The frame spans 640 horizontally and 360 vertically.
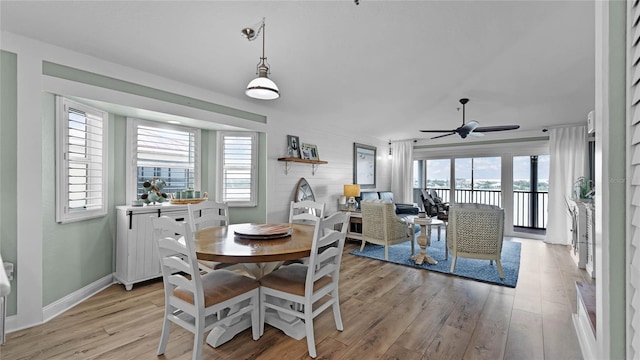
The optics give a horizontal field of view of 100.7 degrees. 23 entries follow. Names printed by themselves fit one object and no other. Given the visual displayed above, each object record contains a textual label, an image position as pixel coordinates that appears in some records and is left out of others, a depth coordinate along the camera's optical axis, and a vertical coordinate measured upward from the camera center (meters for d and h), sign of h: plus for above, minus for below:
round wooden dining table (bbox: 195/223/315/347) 1.67 -0.47
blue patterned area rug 3.36 -1.21
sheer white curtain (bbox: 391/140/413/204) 7.24 +0.26
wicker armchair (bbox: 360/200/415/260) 4.05 -0.71
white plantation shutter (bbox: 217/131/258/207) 4.00 +0.18
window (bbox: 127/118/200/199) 3.25 +0.32
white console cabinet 2.90 -0.74
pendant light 2.04 +0.74
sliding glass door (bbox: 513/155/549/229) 5.94 -0.23
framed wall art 6.31 +0.37
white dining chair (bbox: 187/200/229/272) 2.31 -0.40
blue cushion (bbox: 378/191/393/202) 6.69 -0.37
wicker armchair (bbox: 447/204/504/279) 3.30 -0.65
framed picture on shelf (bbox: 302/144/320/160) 4.87 +0.53
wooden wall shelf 4.40 +0.32
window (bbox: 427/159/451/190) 6.95 +0.17
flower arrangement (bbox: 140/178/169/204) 3.17 -0.15
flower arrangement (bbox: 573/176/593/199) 3.91 -0.12
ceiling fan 3.92 +0.80
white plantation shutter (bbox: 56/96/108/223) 2.47 +0.18
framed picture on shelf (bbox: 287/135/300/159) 4.56 +0.58
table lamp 5.50 -0.25
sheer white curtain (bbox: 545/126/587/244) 5.21 +0.20
